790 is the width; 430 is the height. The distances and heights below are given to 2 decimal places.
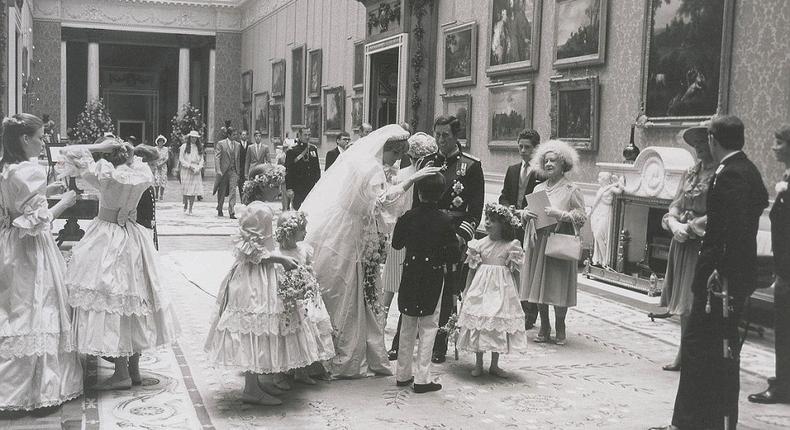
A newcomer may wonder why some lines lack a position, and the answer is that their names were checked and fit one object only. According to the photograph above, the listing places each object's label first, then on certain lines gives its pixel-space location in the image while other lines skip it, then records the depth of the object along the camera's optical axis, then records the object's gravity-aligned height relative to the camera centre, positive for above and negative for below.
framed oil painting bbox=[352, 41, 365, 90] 17.87 +2.21
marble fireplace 8.78 -0.59
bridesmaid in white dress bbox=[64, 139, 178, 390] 4.94 -0.79
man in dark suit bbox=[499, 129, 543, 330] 7.32 -0.13
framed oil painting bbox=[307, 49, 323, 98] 21.61 +2.45
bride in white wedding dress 5.54 -0.56
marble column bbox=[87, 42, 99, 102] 31.25 +3.37
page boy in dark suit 5.35 -0.68
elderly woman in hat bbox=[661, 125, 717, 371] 5.82 -0.40
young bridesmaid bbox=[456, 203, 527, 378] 5.76 -0.97
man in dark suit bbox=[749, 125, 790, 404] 5.34 -0.77
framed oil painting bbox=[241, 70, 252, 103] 30.44 +2.78
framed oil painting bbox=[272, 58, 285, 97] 25.50 +2.68
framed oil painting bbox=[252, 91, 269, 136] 27.78 +1.67
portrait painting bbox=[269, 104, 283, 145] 25.64 +1.19
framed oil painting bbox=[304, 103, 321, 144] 21.66 +1.11
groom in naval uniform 6.21 -0.13
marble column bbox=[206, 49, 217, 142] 32.06 +2.93
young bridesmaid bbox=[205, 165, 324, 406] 4.81 -0.99
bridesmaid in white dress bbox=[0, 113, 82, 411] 4.62 -0.84
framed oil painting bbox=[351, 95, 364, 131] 18.02 +1.17
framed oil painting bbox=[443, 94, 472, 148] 13.22 +0.93
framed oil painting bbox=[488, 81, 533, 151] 11.58 +0.84
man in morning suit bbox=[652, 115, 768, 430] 4.14 -0.57
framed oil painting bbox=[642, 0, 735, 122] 8.16 +1.26
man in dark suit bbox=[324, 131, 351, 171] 13.32 +0.31
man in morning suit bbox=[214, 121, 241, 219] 16.42 -0.13
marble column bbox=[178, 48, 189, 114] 32.20 +3.38
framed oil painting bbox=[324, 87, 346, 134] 19.53 +1.30
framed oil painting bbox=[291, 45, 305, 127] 23.34 +2.29
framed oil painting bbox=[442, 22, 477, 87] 13.05 +1.89
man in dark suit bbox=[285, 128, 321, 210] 13.00 -0.16
